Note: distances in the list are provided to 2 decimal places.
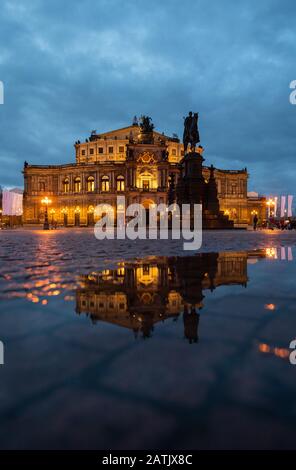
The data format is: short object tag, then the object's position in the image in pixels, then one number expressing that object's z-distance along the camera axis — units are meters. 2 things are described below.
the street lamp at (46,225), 36.06
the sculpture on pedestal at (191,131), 27.06
